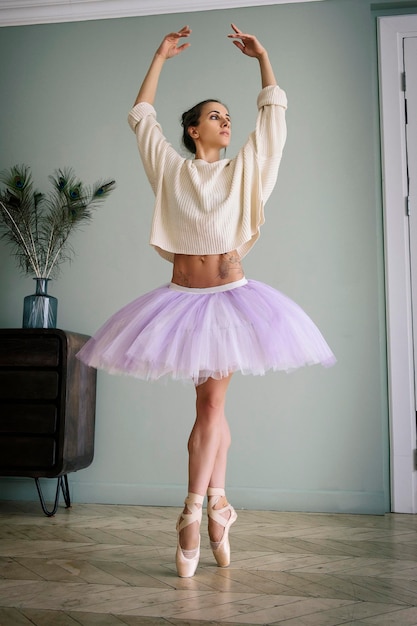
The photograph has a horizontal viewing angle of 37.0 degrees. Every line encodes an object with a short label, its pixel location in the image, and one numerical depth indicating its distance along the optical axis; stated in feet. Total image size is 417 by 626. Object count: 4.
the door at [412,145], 10.39
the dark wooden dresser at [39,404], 9.27
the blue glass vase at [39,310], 10.05
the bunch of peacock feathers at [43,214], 10.71
